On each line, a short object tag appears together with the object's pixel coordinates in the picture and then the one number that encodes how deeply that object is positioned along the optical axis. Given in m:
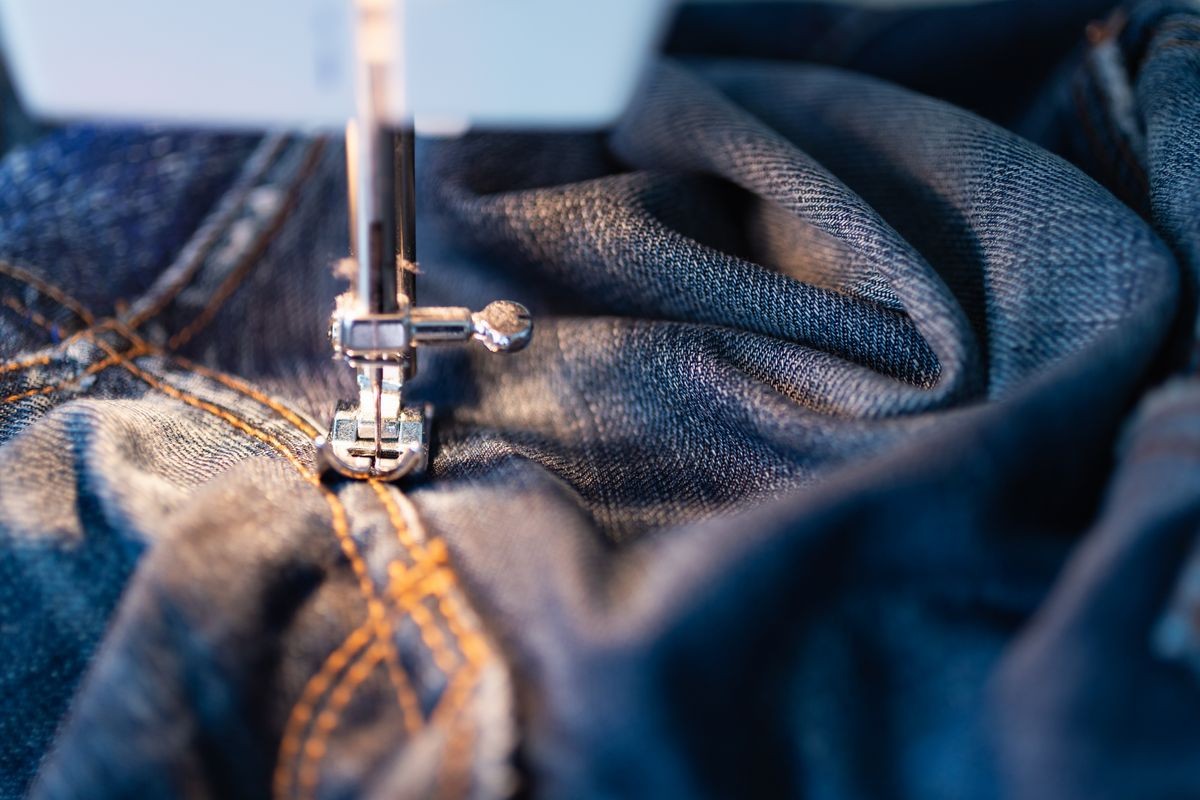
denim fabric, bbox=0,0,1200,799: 0.23
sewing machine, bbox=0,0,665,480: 0.24
